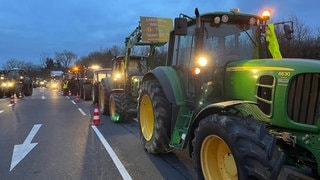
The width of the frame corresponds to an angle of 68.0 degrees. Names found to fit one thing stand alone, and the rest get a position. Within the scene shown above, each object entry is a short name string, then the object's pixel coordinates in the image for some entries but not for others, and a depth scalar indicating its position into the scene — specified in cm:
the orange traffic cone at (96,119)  738
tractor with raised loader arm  751
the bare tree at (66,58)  7042
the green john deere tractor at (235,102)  264
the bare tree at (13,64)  7492
